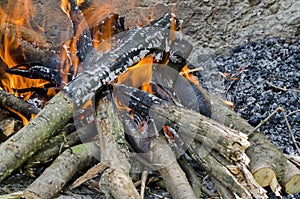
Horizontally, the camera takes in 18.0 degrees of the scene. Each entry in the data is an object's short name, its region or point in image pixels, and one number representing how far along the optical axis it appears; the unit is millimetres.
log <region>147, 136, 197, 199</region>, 3526
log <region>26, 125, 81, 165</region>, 3800
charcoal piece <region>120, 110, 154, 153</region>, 3962
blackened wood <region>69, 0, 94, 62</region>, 4374
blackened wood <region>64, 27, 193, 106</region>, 3767
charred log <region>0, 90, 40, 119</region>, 4187
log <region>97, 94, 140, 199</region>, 3293
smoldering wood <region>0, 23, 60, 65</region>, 4952
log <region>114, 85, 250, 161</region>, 3539
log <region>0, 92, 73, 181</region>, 3449
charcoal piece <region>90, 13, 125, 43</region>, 4768
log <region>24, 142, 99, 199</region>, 3351
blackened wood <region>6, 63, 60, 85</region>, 4573
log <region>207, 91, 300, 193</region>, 3765
